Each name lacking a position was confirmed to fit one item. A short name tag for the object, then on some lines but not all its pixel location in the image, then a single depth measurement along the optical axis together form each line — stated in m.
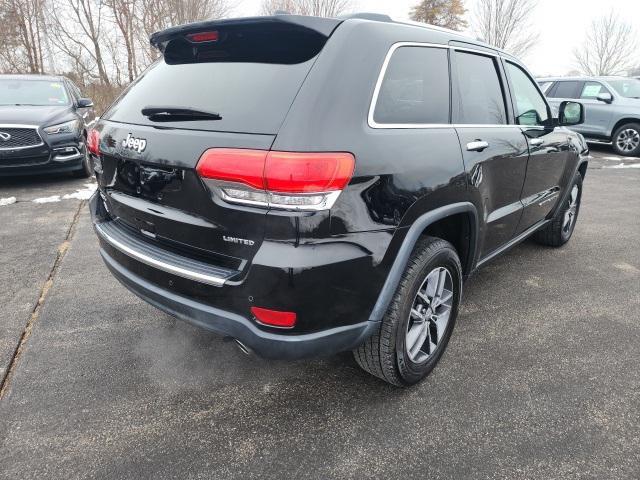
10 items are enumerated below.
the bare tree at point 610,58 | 32.31
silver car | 10.43
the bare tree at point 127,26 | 17.94
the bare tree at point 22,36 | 17.72
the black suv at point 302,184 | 1.71
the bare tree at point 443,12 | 32.88
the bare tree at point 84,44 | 18.20
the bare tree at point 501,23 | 24.11
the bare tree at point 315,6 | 23.03
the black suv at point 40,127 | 6.32
